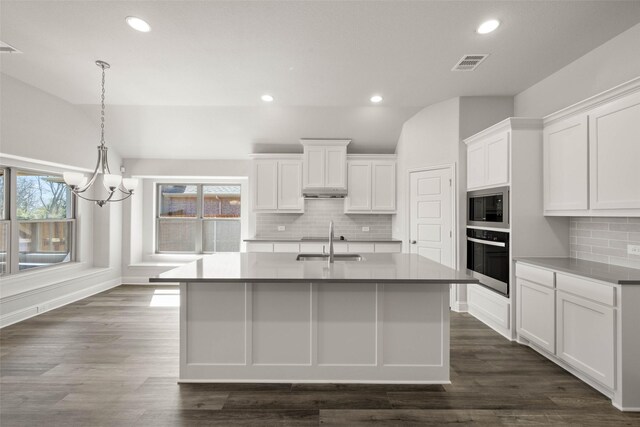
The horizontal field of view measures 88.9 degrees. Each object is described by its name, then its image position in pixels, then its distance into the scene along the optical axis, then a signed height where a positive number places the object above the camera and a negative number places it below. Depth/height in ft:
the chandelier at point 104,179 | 9.33 +1.10
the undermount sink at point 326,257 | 10.68 -1.38
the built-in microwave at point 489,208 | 11.22 +0.34
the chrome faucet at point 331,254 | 9.51 -1.13
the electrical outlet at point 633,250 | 8.69 -0.88
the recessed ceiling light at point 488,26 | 8.66 +5.16
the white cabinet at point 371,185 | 18.66 +1.77
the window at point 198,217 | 21.54 -0.15
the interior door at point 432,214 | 14.75 +0.10
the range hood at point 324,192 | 18.40 +1.33
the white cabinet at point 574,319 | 7.39 -2.72
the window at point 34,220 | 13.83 -0.30
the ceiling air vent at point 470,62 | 10.52 +5.19
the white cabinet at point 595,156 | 7.84 +1.66
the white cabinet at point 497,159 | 11.11 +2.04
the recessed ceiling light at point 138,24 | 8.51 +5.11
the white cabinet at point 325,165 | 18.30 +2.86
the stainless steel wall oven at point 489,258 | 11.29 -1.58
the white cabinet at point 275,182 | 18.69 +1.92
